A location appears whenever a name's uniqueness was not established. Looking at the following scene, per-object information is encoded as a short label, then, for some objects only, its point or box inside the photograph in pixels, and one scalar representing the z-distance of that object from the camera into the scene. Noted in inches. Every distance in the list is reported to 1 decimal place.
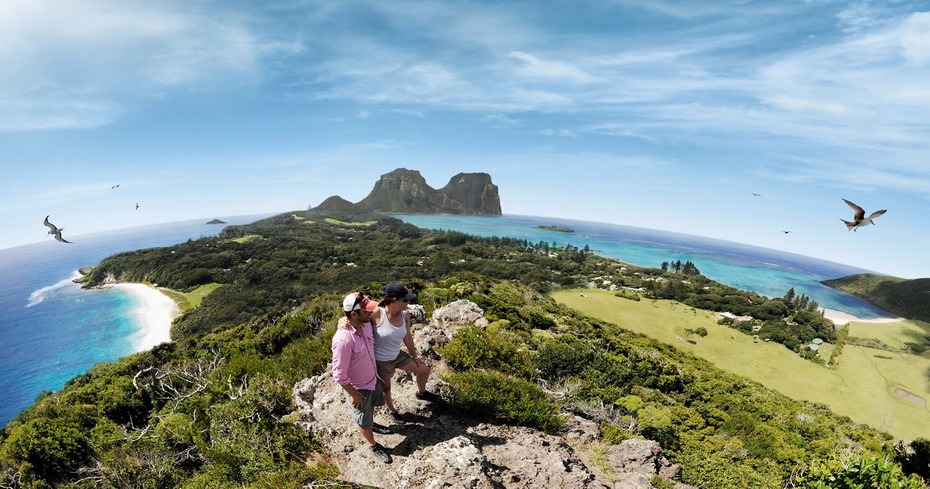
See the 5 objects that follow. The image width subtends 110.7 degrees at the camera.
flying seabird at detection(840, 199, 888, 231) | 325.0
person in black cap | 191.3
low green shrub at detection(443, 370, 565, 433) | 244.7
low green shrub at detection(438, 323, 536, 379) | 323.9
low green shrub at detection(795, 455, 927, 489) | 187.3
